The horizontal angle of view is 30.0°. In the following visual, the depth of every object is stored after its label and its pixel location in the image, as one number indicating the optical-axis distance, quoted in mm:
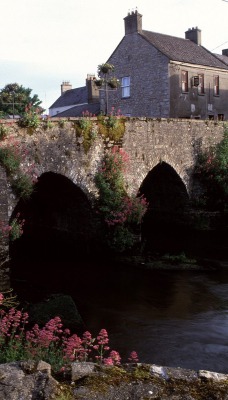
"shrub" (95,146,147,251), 14523
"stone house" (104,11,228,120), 27734
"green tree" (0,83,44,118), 30331
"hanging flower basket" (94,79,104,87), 22281
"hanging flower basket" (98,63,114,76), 22281
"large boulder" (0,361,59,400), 2893
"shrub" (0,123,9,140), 11579
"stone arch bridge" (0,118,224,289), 12352
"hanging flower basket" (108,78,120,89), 22188
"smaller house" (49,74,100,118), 37584
